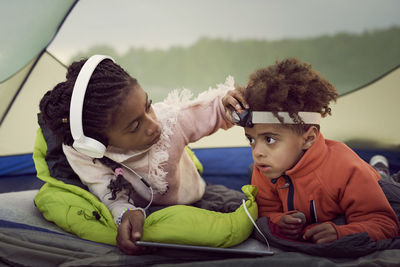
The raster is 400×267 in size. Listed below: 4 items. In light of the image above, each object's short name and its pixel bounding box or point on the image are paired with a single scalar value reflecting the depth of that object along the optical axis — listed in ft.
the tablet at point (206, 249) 3.02
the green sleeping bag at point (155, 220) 3.34
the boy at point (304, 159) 3.30
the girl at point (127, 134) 3.45
